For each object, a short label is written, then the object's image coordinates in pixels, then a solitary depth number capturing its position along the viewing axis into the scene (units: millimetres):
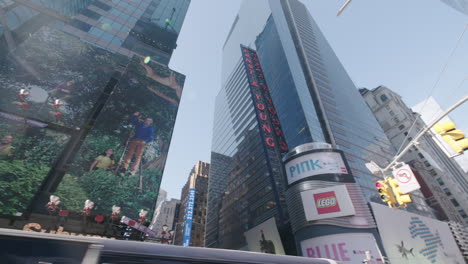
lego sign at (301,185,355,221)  23703
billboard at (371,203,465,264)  26391
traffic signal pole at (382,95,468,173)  6818
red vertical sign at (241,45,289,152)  49994
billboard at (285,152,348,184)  26422
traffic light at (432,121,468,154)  6895
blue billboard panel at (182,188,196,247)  47531
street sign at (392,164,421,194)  8602
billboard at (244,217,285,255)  38156
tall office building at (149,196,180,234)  118250
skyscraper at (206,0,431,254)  53750
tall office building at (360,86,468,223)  67688
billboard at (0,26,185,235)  20766
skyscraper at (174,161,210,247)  81000
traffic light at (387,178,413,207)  8805
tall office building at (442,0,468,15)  38241
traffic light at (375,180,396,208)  9305
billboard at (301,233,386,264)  21234
